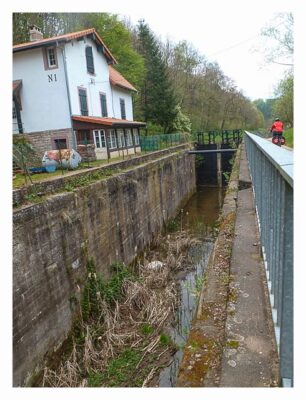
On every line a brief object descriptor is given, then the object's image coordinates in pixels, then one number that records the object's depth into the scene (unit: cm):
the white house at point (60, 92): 1530
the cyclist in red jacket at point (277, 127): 1052
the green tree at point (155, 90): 2803
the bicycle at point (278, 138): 1073
